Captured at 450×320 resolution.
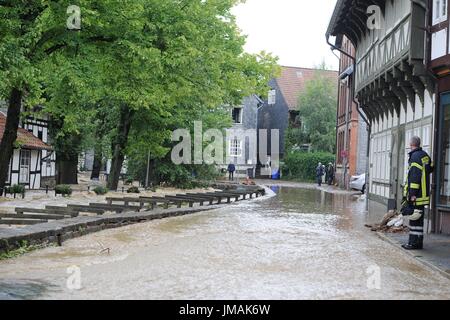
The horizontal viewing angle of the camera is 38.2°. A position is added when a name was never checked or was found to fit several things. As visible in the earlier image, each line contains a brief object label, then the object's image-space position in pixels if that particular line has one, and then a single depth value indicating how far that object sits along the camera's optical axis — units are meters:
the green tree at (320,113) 61.66
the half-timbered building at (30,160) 34.06
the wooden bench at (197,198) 24.05
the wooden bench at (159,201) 20.66
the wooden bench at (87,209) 17.41
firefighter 12.09
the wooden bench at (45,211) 16.00
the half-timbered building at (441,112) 14.64
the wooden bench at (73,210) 15.92
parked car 39.44
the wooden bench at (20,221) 13.95
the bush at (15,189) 26.47
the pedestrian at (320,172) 49.44
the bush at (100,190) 30.00
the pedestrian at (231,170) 55.73
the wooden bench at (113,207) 18.22
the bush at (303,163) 58.50
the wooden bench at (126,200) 20.18
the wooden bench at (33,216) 14.90
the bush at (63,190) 28.28
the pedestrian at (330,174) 52.21
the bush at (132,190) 31.89
